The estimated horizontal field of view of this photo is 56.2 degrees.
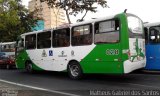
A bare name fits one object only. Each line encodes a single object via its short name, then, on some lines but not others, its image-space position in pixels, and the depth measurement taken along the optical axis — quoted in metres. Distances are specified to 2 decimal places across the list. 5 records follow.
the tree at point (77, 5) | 14.31
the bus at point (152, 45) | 7.62
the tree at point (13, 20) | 17.68
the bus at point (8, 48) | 13.31
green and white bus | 6.19
